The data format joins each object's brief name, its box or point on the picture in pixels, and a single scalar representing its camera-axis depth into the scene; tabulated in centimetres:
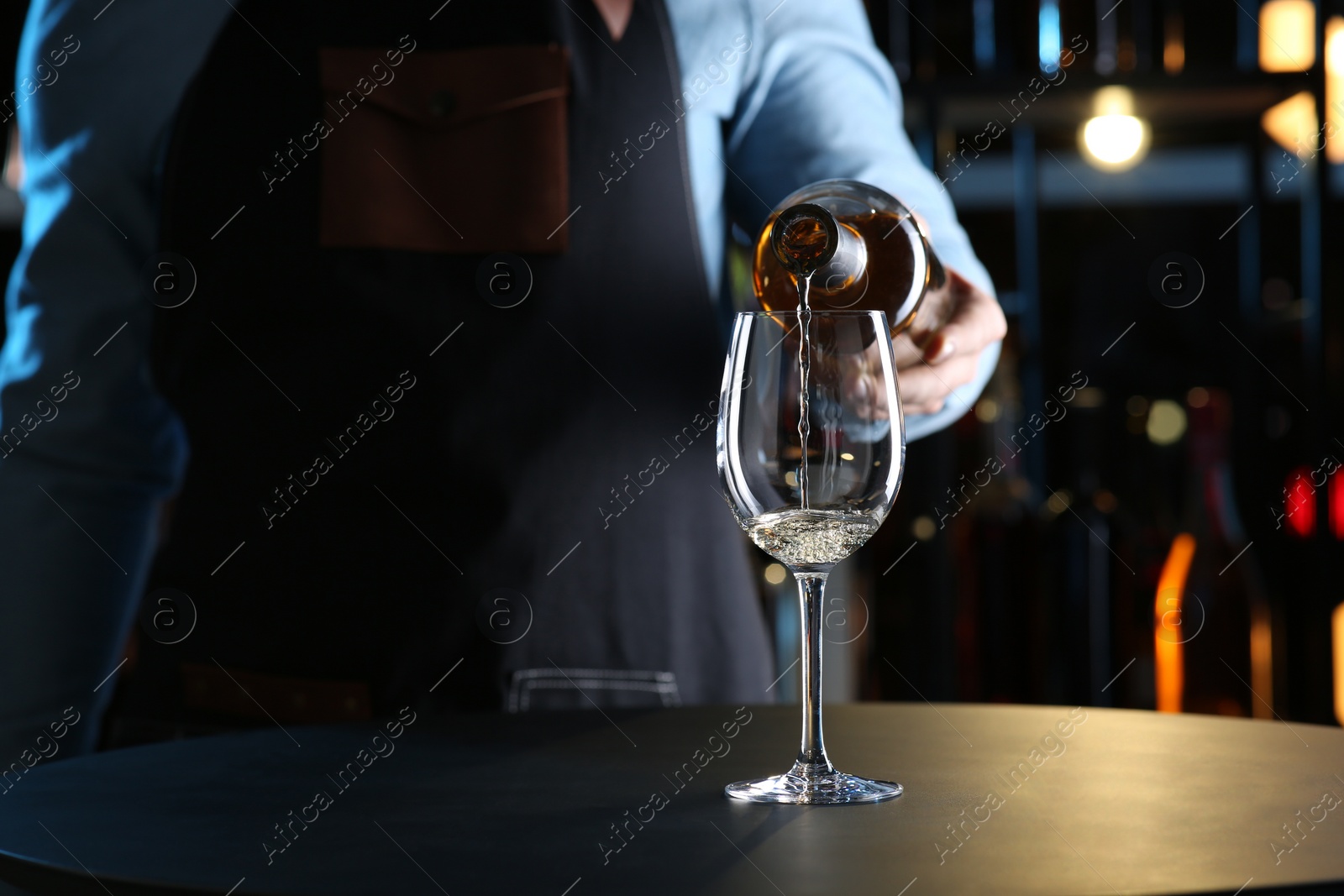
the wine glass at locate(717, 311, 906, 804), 142
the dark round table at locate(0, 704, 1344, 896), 125
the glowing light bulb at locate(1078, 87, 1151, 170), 306
